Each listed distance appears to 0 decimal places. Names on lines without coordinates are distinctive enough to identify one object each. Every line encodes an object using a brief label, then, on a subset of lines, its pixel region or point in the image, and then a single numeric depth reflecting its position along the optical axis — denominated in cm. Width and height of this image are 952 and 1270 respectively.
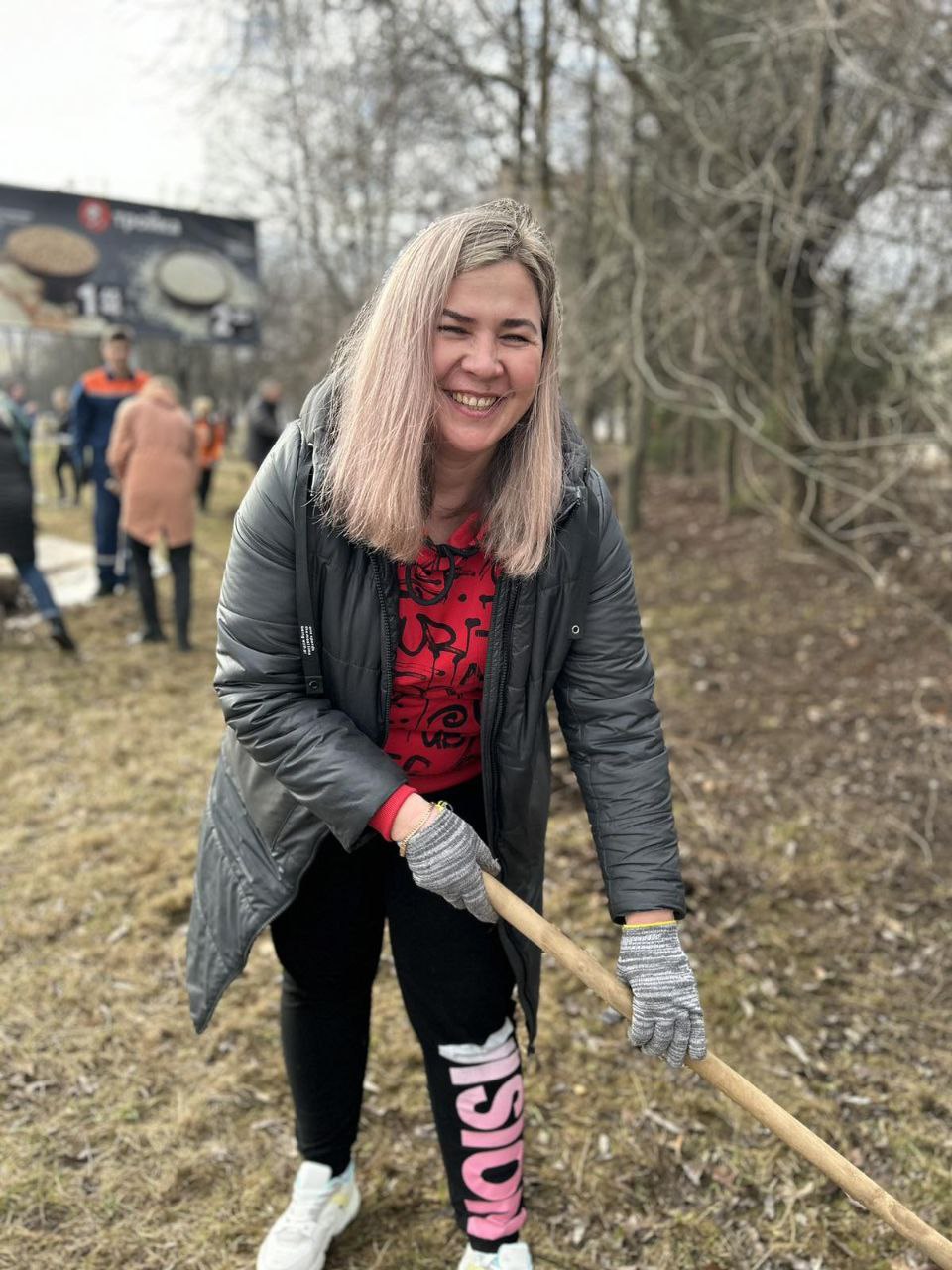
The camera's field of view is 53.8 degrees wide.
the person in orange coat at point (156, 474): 608
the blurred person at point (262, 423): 1010
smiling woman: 148
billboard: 1159
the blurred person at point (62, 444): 1357
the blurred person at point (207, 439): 1150
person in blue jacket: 712
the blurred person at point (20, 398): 1479
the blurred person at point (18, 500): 555
